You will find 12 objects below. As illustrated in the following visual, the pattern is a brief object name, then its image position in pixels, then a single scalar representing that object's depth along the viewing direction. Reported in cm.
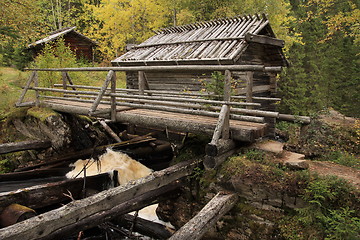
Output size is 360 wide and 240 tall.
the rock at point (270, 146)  470
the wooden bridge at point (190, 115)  462
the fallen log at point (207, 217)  340
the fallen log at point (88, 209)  282
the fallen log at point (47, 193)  471
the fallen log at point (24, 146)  709
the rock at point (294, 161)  416
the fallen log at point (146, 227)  561
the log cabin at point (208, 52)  974
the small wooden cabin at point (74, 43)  2139
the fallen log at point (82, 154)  723
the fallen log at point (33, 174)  624
